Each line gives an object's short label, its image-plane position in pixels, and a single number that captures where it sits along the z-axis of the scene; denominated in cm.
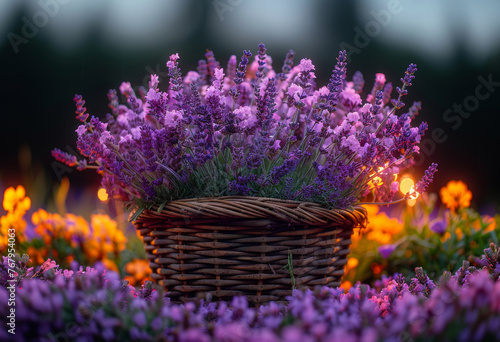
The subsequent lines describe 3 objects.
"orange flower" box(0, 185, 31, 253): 225
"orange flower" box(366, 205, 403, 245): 251
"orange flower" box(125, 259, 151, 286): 238
